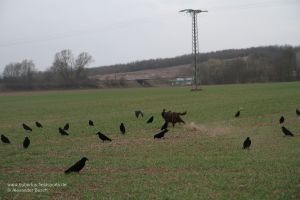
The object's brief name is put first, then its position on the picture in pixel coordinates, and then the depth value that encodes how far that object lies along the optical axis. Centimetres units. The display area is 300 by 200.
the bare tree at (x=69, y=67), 15362
